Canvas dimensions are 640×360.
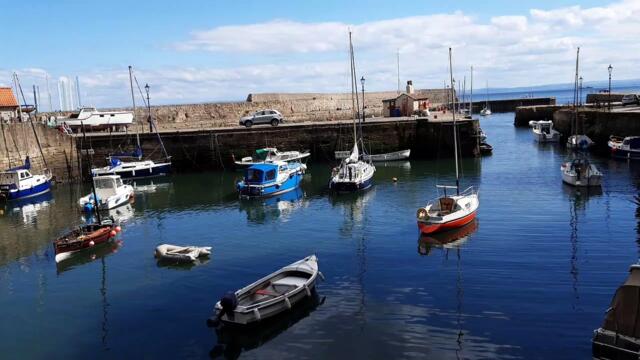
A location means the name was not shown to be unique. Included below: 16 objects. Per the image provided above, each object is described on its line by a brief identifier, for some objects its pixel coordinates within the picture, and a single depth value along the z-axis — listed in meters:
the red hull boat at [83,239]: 23.84
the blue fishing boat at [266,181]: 36.81
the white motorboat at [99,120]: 53.41
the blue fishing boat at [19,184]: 39.16
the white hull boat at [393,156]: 49.67
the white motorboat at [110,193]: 34.75
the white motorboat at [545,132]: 60.09
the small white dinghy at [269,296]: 15.73
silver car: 55.16
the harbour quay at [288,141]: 50.00
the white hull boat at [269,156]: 46.94
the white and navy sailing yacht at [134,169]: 45.84
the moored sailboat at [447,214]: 24.61
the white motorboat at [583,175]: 33.44
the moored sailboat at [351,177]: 36.44
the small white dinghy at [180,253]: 22.72
